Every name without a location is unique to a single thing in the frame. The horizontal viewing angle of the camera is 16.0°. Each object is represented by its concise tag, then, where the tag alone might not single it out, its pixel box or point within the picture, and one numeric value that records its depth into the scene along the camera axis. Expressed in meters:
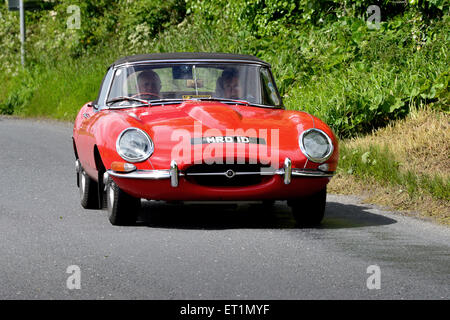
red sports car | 12.31
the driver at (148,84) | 14.41
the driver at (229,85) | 14.51
